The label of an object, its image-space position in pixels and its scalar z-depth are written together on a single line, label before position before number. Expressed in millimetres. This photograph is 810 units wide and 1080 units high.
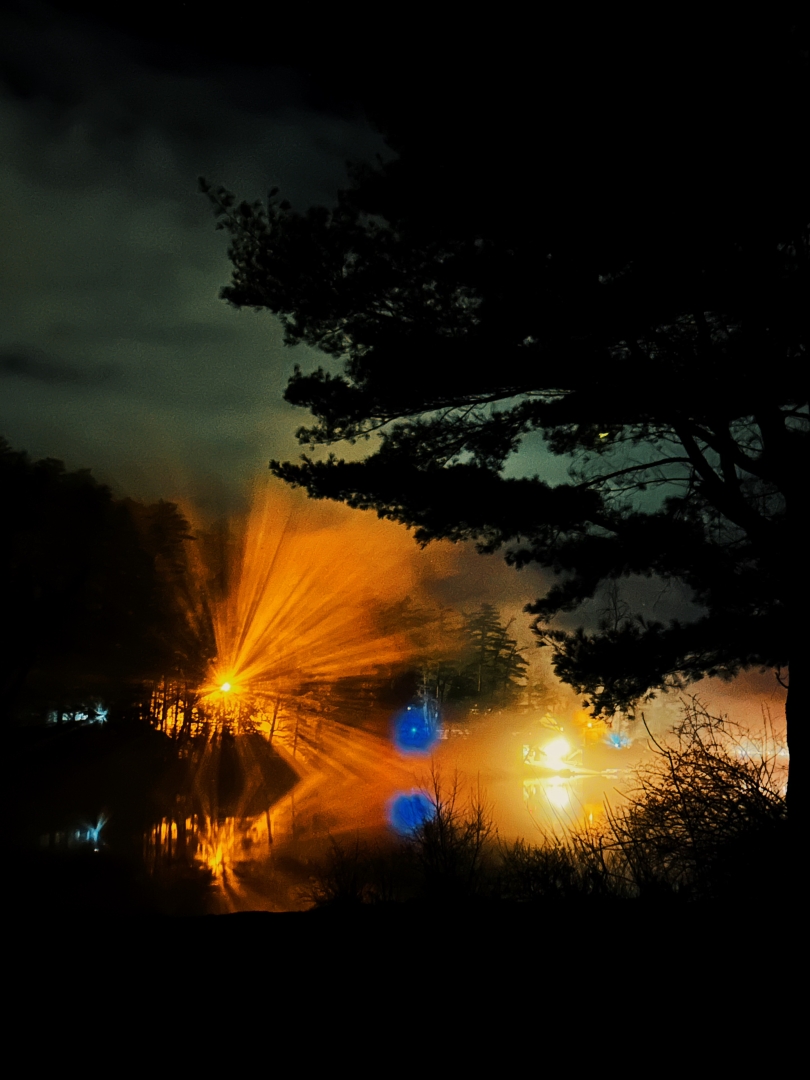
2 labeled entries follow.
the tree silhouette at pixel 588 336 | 6613
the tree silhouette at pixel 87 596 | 20625
